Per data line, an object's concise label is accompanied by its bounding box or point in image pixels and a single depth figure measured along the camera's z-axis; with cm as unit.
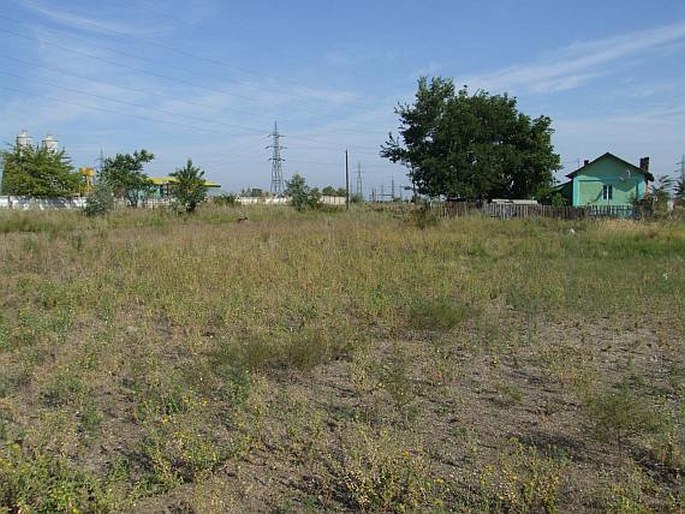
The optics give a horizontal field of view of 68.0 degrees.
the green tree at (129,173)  3550
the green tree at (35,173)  3067
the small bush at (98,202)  2286
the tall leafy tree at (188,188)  2733
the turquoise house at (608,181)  3394
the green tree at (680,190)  2738
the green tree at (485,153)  3008
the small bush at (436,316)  601
